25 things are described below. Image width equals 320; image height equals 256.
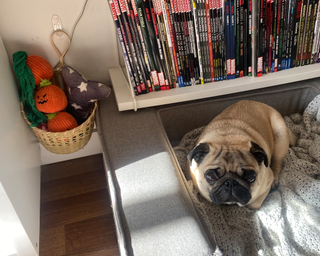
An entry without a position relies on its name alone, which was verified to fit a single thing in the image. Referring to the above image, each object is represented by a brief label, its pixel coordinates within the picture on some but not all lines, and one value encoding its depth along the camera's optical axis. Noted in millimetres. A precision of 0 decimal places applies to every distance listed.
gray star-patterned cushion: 1306
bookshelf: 1351
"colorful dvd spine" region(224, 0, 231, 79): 1277
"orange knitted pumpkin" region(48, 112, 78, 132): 1300
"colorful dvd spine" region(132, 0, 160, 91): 1218
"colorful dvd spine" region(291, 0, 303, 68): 1335
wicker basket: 1289
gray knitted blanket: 1020
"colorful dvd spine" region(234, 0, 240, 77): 1283
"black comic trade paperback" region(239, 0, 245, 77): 1293
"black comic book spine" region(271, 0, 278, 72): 1318
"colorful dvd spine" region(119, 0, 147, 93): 1218
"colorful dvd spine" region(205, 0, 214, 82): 1268
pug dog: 1053
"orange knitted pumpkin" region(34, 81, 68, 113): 1251
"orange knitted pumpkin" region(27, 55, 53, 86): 1257
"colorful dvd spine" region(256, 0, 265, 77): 1301
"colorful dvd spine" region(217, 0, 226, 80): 1283
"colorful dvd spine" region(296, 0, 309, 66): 1341
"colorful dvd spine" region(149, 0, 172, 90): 1237
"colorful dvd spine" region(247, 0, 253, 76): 1294
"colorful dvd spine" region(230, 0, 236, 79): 1289
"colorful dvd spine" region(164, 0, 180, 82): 1240
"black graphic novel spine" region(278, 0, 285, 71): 1328
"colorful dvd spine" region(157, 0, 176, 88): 1241
